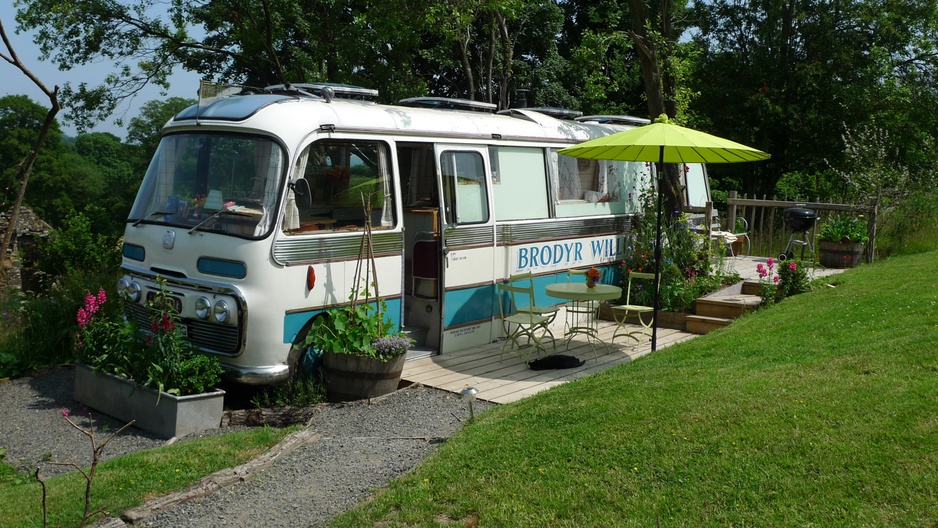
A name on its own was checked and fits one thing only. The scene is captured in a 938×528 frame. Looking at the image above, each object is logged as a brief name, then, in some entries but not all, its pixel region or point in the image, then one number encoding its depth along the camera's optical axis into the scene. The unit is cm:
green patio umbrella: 846
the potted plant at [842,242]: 1318
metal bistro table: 935
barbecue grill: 1262
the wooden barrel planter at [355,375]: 795
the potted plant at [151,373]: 727
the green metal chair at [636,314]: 1004
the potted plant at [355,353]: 796
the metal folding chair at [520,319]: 941
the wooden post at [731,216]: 1498
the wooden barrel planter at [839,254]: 1316
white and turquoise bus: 762
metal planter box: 719
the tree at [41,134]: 1016
